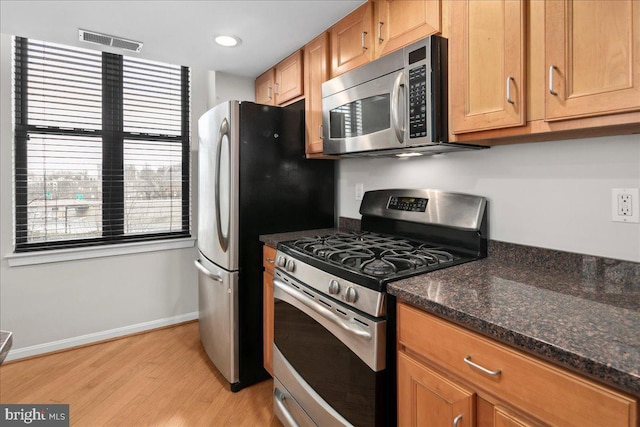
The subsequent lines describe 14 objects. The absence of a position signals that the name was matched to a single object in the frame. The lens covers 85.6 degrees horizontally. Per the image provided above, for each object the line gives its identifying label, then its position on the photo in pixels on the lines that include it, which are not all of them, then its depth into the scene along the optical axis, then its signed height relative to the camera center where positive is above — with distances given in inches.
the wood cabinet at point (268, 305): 81.2 -22.3
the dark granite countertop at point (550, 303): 28.5 -10.6
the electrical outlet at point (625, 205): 46.3 +0.9
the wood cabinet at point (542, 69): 37.7 +17.9
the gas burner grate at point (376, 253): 52.4 -7.4
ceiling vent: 84.7 +44.0
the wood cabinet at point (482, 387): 28.4 -17.0
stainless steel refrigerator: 82.4 +1.6
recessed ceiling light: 87.4 +44.3
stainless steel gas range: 47.3 -13.7
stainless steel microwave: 55.5 +19.8
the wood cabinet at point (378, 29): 57.9 +34.7
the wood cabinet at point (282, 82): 92.9 +38.6
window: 99.3 +20.5
